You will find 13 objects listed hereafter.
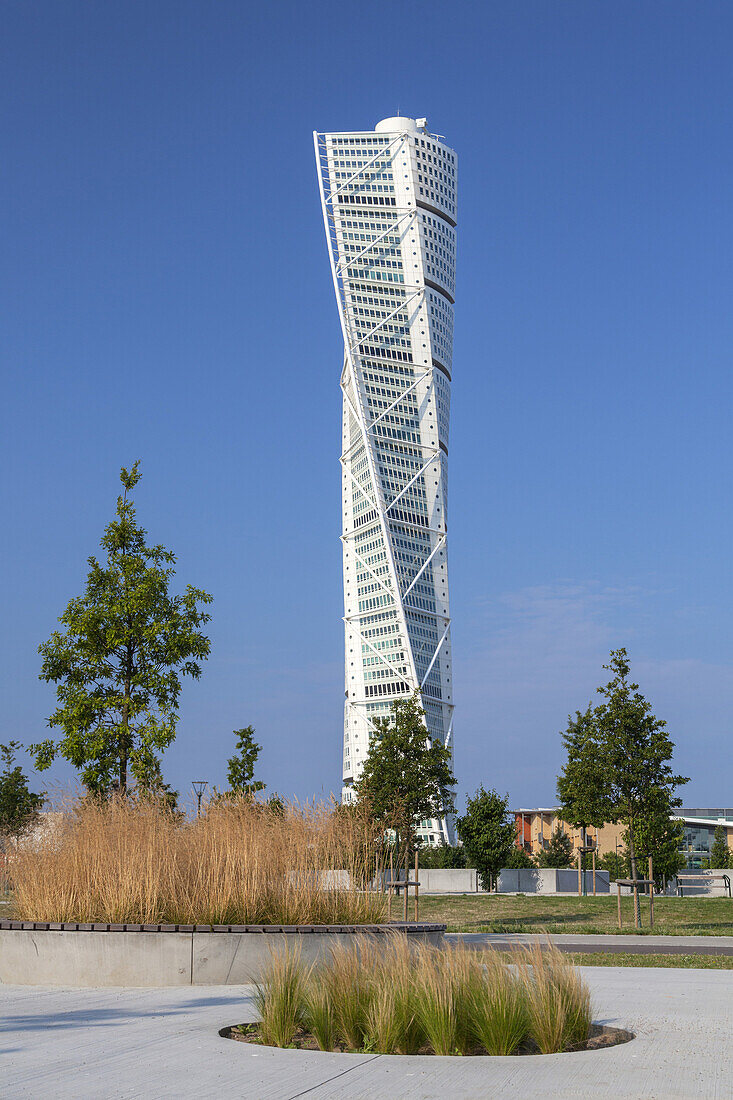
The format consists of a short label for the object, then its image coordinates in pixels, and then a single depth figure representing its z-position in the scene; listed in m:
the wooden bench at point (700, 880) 45.88
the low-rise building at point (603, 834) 84.81
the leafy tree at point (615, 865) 48.21
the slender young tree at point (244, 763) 50.22
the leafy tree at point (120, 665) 19.83
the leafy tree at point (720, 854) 62.72
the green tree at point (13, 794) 42.66
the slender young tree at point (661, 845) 37.03
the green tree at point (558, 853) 54.56
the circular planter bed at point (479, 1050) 7.47
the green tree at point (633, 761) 26.11
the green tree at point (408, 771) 32.41
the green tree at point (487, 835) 43.34
